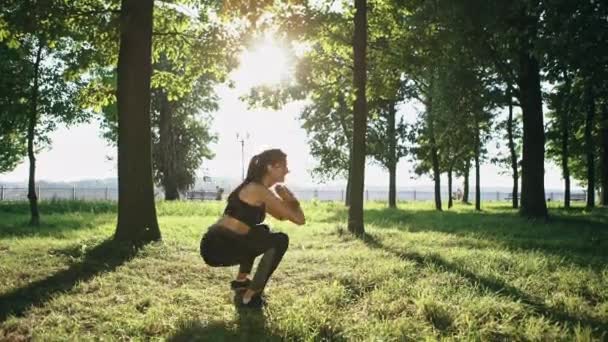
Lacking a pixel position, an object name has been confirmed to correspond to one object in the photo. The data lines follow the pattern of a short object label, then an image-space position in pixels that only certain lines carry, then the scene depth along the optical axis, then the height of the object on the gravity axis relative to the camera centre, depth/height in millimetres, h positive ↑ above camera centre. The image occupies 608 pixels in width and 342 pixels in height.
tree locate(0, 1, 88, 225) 10680 +3206
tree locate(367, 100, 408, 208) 34438 +3183
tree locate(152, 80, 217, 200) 35188 +3333
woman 5789 -391
